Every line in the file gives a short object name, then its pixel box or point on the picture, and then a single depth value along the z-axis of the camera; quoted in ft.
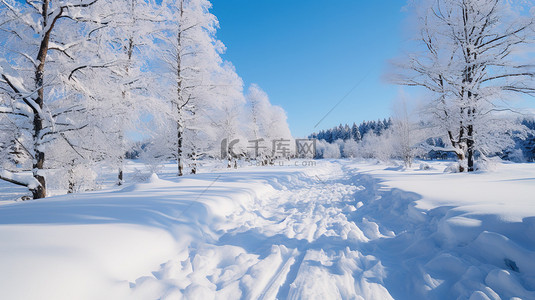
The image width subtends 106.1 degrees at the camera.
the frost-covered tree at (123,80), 16.24
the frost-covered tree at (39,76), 14.10
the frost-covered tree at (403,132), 70.23
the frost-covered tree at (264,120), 86.28
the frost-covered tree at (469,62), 24.22
